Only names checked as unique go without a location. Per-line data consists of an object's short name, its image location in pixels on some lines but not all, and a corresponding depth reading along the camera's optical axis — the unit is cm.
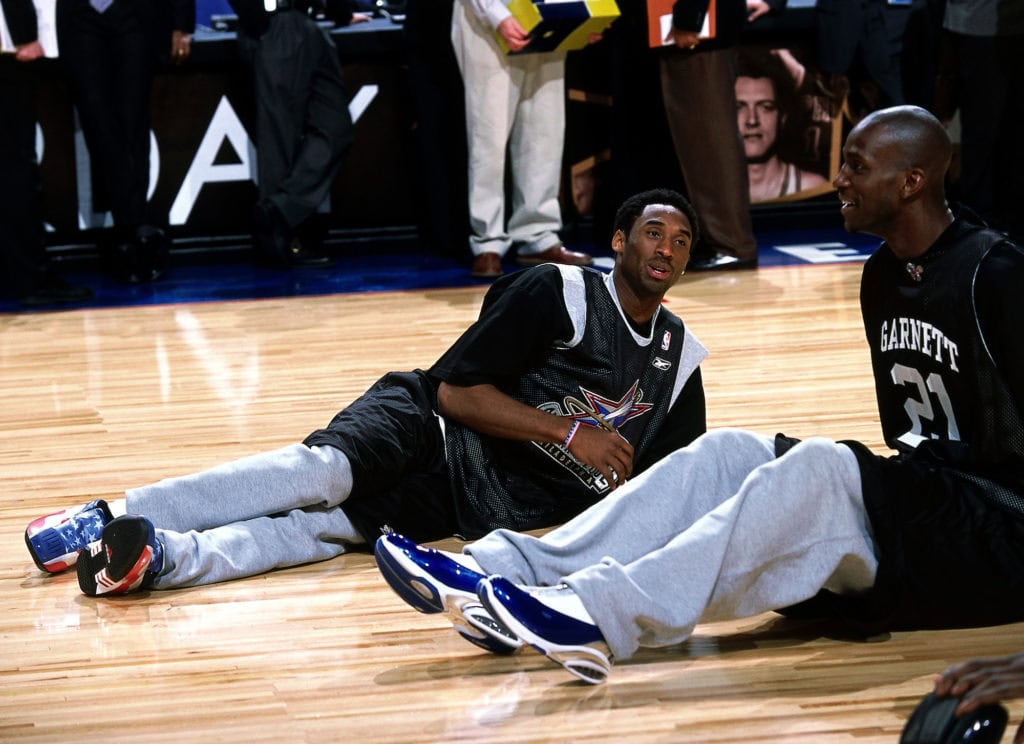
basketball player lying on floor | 613
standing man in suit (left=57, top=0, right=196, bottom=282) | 1252
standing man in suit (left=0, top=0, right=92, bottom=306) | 1194
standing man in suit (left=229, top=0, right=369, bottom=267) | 1326
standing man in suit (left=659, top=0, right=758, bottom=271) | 1266
